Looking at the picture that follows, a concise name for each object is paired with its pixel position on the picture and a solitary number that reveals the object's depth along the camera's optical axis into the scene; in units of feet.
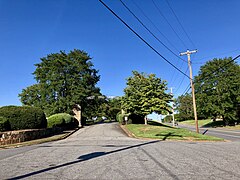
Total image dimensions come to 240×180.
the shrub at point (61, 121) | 83.64
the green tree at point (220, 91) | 120.98
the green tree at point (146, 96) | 93.30
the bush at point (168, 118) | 307.99
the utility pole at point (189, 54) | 75.91
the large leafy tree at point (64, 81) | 112.88
